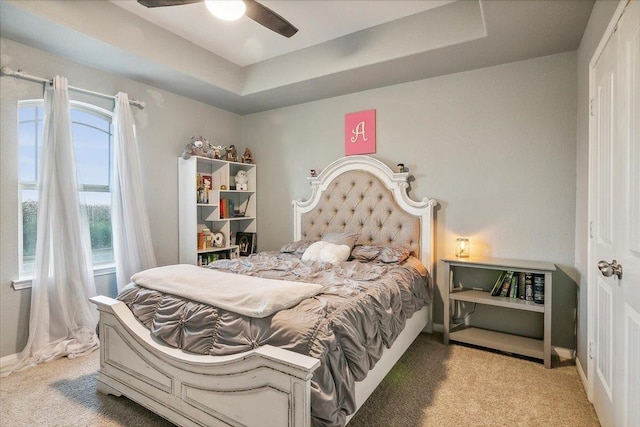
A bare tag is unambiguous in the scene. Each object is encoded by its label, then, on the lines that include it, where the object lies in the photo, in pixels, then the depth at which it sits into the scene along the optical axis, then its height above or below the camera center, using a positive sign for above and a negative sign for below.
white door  1.21 -0.07
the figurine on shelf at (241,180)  3.93 +0.38
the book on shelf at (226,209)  3.72 +0.03
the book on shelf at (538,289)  2.36 -0.58
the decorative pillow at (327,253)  2.72 -0.36
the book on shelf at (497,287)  2.58 -0.61
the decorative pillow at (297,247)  3.13 -0.35
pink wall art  3.27 +0.81
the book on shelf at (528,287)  2.42 -0.58
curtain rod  2.29 +1.00
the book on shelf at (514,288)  2.50 -0.60
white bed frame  1.20 -0.77
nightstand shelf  2.29 -0.69
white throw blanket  1.45 -0.39
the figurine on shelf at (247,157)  4.00 +0.68
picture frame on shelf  3.91 -0.38
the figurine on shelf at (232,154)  3.83 +0.69
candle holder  2.75 -0.32
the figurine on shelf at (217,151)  3.64 +0.69
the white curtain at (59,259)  2.42 -0.37
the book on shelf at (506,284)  2.54 -0.58
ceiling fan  1.72 +1.12
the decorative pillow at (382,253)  2.67 -0.36
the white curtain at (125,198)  2.87 +0.12
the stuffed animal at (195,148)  3.37 +0.67
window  2.49 +0.36
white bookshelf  3.37 +0.06
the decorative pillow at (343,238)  2.96 -0.26
